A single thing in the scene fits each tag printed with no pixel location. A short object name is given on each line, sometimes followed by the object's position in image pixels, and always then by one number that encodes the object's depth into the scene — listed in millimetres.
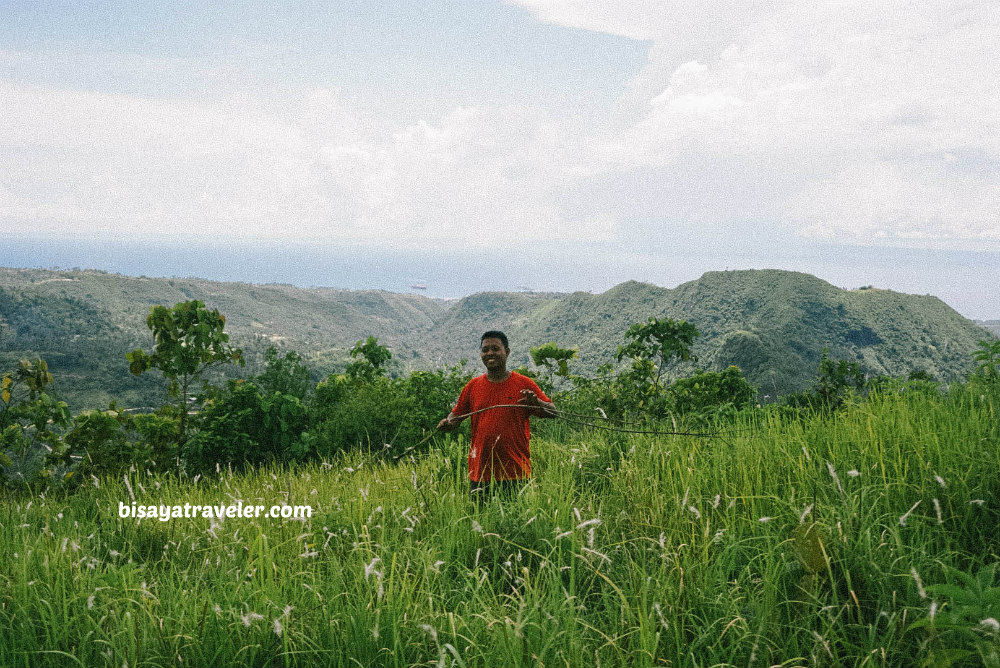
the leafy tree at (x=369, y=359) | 12305
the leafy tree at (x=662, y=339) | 12156
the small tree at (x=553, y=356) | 12055
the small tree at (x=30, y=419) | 7180
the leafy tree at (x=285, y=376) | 10398
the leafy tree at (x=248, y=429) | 8344
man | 5062
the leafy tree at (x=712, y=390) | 9946
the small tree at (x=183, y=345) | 8297
